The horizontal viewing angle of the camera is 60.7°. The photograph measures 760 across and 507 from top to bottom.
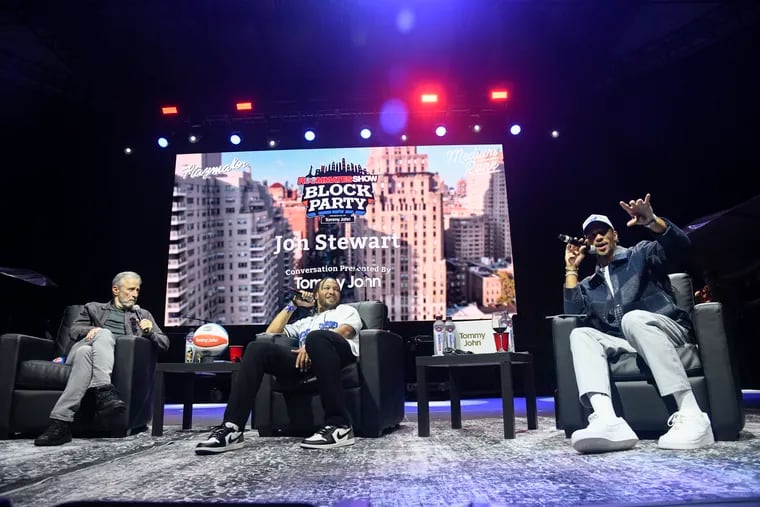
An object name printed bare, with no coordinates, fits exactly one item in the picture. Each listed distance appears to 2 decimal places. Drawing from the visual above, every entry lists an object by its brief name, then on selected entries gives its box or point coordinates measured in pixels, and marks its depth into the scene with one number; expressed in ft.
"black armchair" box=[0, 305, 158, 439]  11.62
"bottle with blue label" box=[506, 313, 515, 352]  11.27
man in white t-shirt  9.29
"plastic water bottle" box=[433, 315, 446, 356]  11.59
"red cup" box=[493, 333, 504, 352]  11.32
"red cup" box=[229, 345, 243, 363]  13.67
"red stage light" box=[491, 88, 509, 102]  20.10
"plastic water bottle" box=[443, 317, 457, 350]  11.53
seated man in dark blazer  10.95
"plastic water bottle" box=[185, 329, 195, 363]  12.14
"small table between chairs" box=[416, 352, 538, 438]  10.18
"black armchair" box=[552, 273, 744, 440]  8.60
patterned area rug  5.67
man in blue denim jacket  8.13
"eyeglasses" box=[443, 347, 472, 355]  11.23
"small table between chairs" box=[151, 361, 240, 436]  11.48
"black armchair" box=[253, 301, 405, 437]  10.79
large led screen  20.51
